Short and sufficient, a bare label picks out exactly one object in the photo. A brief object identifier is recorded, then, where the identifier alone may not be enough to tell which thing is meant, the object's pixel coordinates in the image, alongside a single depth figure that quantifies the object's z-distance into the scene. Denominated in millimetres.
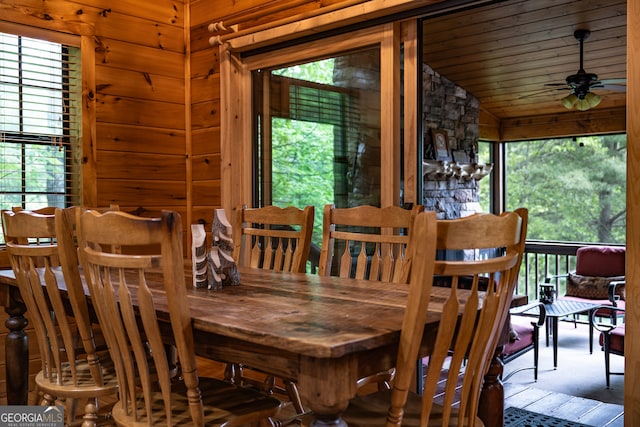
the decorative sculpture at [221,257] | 2273
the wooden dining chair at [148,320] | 1614
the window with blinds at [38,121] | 3697
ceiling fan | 5145
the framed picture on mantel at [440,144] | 6707
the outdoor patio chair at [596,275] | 5945
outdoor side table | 4887
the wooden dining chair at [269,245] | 2809
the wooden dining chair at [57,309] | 2066
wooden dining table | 1454
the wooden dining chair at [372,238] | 2506
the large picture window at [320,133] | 3488
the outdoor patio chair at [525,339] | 4558
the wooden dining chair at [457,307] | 1460
